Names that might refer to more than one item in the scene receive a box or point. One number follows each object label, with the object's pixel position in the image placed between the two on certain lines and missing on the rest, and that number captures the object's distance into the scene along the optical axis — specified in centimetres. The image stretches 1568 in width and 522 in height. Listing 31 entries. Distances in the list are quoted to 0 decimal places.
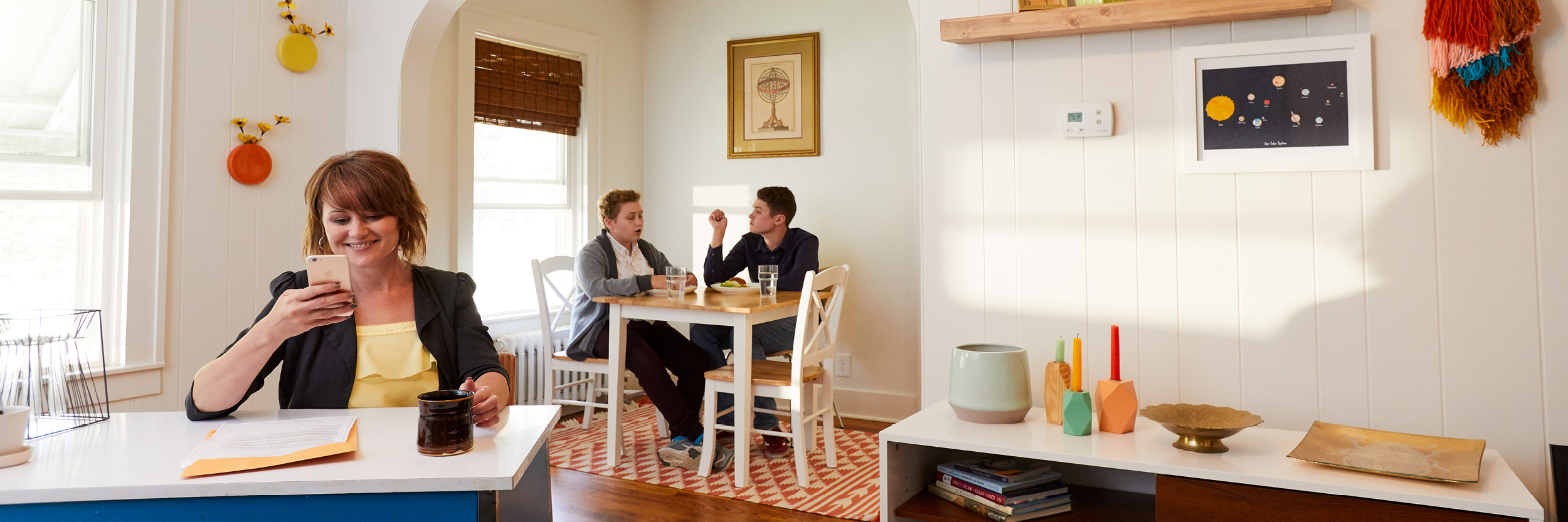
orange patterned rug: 281
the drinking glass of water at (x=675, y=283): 306
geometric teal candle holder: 165
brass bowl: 152
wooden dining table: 285
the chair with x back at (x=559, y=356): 338
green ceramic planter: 174
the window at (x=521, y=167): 393
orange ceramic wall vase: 276
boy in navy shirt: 358
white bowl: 107
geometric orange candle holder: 167
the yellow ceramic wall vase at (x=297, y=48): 289
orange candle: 169
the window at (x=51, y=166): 245
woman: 149
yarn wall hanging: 157
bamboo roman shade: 386
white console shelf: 129
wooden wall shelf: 174
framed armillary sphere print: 420
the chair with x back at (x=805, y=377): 289
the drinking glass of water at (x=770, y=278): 314
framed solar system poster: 172
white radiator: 390
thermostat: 192
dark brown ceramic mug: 114
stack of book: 165
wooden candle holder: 175
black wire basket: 111
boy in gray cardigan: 321
